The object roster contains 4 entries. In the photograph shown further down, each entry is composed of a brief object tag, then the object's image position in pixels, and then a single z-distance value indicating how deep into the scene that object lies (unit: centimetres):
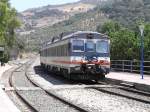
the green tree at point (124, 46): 4444
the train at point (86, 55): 2972
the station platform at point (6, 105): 1660
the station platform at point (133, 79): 2511
